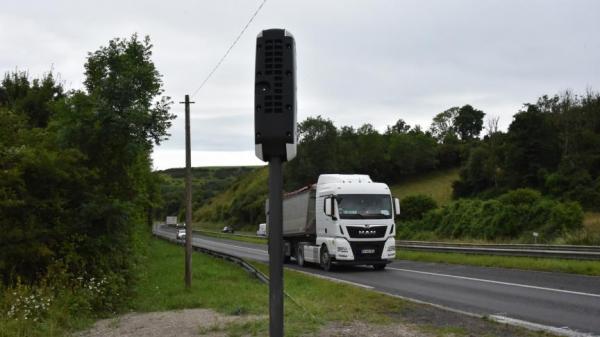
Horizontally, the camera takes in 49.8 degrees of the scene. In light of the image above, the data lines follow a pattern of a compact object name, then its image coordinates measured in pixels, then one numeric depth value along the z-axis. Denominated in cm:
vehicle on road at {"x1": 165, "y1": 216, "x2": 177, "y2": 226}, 11828
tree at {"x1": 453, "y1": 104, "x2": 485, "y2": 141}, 13338
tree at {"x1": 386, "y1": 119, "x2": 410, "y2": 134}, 14879
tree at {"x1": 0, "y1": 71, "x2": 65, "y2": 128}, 2472
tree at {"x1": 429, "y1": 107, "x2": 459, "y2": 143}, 13575
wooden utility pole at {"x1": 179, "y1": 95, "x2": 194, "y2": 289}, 1741
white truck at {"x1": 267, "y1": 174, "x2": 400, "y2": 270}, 2220
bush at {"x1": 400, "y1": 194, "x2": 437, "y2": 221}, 6506
